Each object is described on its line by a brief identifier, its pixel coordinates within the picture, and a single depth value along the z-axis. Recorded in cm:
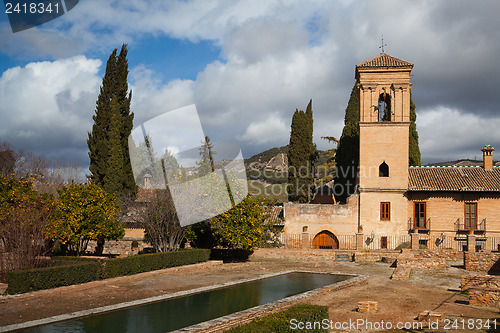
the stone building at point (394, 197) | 2806
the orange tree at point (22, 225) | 1555
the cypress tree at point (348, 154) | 3556
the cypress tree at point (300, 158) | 3581
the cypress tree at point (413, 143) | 3481
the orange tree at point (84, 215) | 1973
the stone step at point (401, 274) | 1809
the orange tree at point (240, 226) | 2278
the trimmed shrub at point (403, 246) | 2709
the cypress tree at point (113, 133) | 3097
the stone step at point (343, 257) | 2494
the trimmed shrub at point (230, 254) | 2553
